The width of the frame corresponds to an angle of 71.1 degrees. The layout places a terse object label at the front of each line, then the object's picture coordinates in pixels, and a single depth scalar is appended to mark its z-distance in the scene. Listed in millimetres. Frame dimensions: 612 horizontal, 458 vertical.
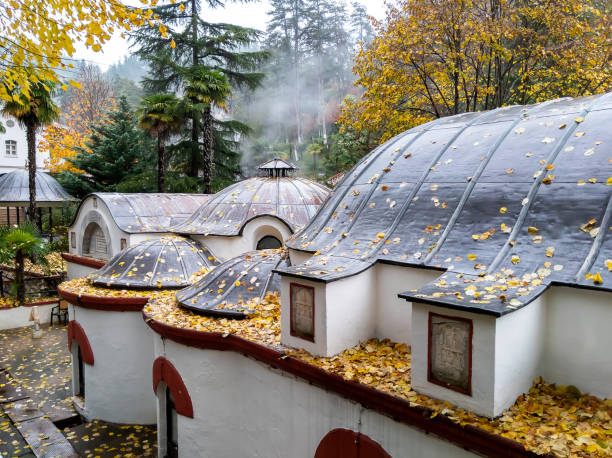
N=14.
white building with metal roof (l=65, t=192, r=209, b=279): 17203
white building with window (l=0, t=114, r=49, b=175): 41000
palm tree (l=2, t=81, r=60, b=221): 21969
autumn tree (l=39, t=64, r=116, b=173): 37281
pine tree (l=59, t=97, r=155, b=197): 29266
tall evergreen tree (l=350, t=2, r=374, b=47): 54134
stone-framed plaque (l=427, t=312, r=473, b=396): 4203
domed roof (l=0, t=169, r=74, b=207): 29688
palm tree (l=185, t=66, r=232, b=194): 22766
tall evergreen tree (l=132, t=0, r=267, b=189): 28188
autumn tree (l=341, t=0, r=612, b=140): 15234
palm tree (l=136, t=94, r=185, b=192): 22734
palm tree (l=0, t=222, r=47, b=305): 16781
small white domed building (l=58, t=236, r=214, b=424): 10547
